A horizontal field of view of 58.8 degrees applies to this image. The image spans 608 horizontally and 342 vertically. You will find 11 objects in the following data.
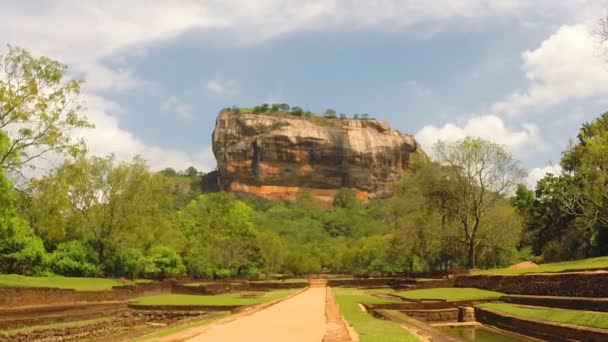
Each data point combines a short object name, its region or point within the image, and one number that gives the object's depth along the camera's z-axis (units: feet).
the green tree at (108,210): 116.88
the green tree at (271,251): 199.35
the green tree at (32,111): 72.49
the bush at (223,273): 168.96
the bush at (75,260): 106.42
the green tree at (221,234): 172.45
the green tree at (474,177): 124.67
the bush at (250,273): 181.47
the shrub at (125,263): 122.31
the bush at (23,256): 90.07
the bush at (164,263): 138.00
